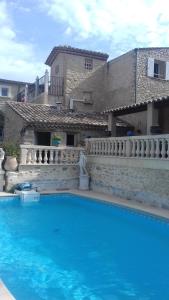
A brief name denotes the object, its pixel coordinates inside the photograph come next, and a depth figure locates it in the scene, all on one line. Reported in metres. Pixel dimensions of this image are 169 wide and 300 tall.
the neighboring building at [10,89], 22.51
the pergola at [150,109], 10.30
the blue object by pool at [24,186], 10.25
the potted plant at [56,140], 12.36
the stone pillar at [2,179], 10.40
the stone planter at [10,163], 10.44
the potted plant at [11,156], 10.44
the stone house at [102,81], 15.27
